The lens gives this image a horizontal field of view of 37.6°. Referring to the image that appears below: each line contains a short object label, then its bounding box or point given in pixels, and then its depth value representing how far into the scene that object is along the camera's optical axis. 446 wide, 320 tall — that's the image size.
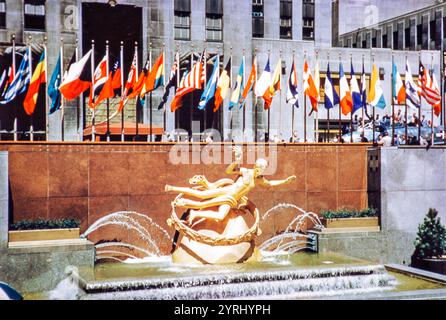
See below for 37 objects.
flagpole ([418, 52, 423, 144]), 25.57
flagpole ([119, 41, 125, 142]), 23.53
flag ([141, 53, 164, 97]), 24.16
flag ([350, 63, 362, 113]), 25.56
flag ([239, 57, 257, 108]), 25.18
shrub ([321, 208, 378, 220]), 23.42
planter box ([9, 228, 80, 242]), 19.38
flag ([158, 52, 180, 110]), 24.36
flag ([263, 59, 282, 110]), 25.55
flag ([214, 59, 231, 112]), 25.00
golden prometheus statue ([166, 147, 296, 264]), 19.86
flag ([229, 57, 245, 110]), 25.48
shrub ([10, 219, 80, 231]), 19.70
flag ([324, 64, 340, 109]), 25.58
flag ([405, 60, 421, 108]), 25.50
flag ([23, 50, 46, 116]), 22.52
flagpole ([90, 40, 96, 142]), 23.12
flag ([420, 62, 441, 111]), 25.69
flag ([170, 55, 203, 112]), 24.69
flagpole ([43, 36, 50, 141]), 32.01
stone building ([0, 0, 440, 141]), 32.91
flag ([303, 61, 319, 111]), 25.41
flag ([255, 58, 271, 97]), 25.42
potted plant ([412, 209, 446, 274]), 23.39
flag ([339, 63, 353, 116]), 25.61
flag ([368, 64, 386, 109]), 25.48
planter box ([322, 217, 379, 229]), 23.22
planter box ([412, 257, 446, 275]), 23.10
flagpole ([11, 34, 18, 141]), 22.96
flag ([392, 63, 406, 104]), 25.70
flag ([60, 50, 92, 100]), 22.22
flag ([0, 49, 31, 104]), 22.66
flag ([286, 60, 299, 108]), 25.70
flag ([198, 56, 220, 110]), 24.95
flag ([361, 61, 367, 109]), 25.47
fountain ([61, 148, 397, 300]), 17.53
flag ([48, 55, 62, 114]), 22.97
